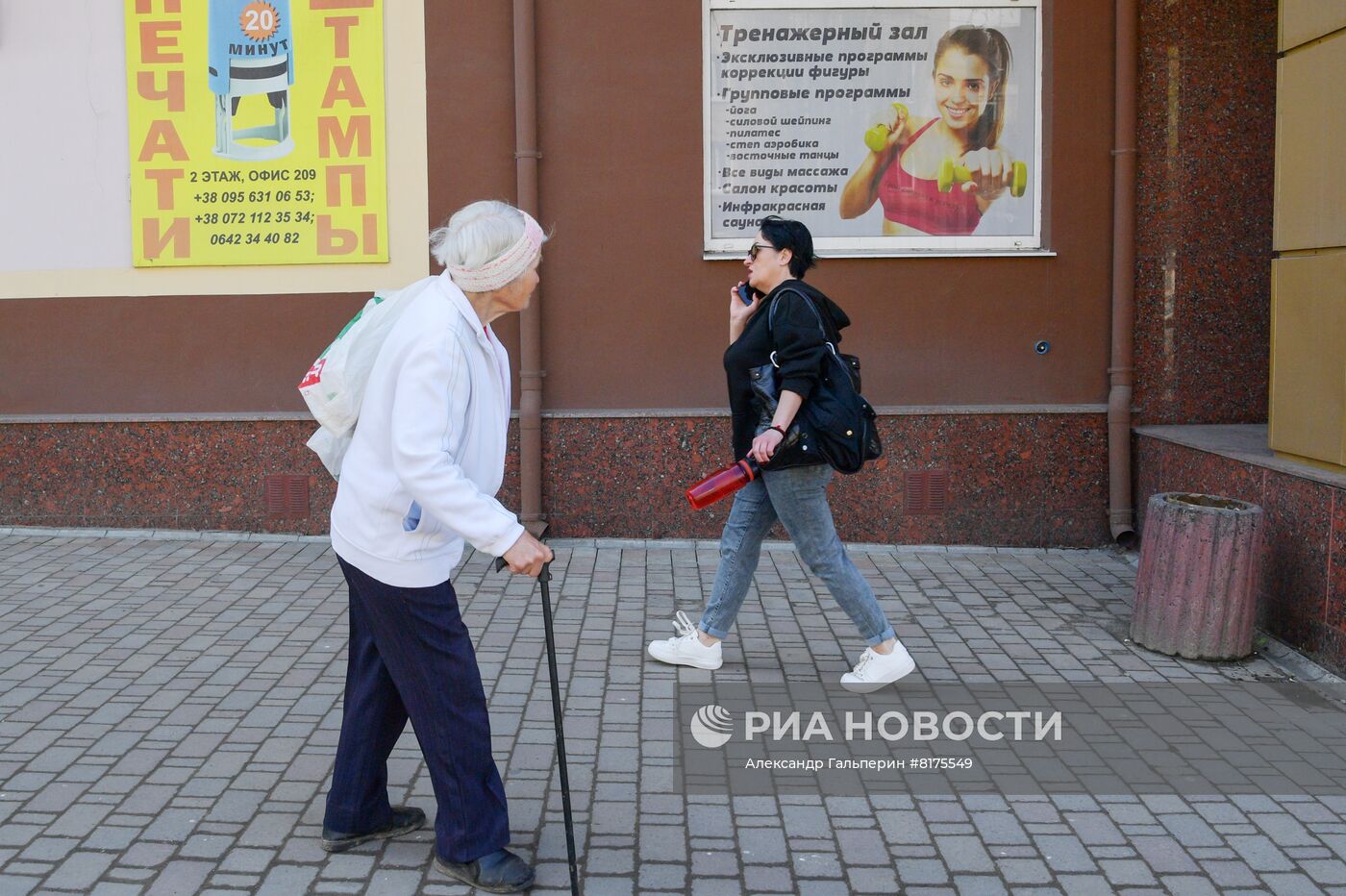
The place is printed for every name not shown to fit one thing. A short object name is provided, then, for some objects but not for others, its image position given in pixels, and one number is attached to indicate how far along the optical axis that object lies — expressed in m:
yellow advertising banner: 7.60
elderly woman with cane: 3.22
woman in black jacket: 4.92
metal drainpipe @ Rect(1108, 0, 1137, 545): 7.42
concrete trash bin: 5.45
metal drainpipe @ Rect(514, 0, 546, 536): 7.46
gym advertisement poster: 7.57
